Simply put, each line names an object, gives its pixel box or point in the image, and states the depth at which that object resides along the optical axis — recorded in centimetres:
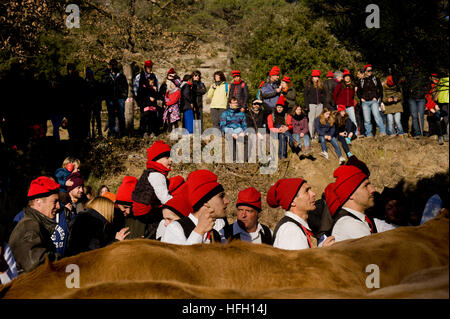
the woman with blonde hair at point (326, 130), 1118
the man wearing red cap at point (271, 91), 1104
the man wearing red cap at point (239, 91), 1102
